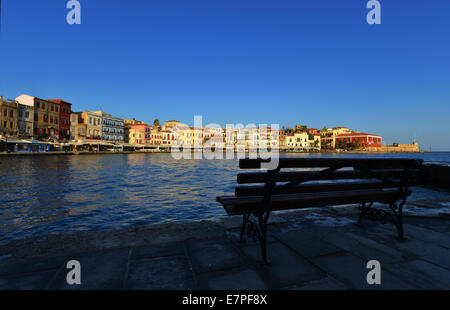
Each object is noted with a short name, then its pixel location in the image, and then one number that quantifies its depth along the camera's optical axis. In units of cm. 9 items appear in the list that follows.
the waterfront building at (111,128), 7894
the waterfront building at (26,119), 5158
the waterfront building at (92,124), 7204
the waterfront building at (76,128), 6731
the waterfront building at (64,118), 6156
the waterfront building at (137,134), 9494
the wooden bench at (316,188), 286
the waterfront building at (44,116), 5450
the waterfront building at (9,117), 4728
